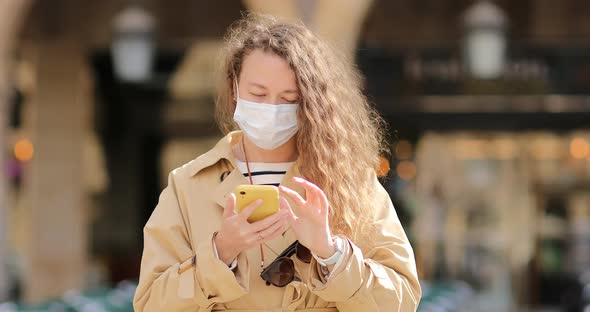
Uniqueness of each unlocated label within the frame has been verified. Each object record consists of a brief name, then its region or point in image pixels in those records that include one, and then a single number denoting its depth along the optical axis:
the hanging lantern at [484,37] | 17.02
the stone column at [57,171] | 19.82
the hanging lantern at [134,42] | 17.34
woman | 4.22
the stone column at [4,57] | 14.97
